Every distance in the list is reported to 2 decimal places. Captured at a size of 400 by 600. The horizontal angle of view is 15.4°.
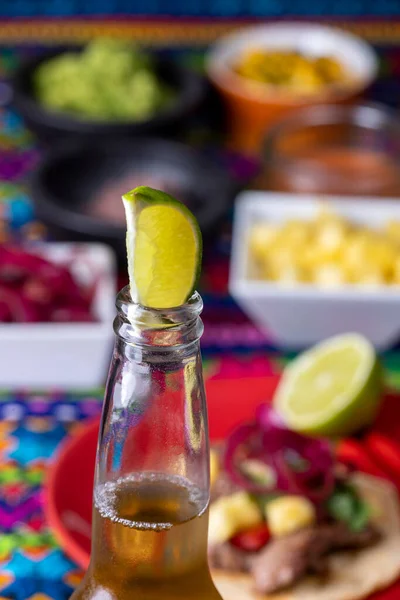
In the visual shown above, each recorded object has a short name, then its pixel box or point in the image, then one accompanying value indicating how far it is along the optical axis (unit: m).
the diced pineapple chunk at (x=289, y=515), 0.66
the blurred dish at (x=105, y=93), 1.10
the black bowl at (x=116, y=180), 0.96
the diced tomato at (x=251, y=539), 0.66
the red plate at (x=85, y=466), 0.66
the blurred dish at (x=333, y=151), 1.01
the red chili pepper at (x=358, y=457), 0.74
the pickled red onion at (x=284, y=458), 0.68
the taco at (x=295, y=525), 0.65
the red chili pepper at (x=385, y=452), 0.74
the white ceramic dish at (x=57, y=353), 0.81
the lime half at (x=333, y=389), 0.75
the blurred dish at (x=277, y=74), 1.18
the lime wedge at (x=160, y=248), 0.47
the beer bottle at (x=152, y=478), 0.51
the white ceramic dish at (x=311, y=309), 0.86
